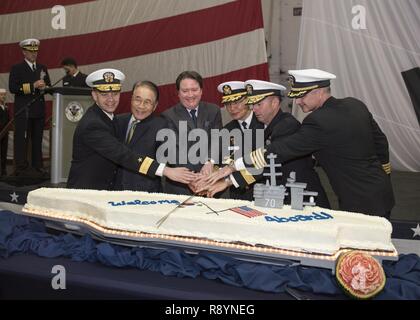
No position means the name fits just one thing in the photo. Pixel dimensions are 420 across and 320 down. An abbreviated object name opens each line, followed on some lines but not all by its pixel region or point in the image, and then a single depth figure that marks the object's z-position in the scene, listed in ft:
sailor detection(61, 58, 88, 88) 20.77
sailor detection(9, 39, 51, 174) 20.20
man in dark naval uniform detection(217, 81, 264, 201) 9.86
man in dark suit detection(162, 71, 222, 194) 9.66
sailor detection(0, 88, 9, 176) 22.20
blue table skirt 6.07
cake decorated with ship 6.33
